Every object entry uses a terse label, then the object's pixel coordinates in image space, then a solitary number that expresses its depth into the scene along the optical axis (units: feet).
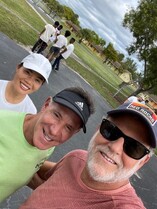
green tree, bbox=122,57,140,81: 199.32
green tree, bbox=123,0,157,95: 44.44
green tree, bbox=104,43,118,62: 138.68
